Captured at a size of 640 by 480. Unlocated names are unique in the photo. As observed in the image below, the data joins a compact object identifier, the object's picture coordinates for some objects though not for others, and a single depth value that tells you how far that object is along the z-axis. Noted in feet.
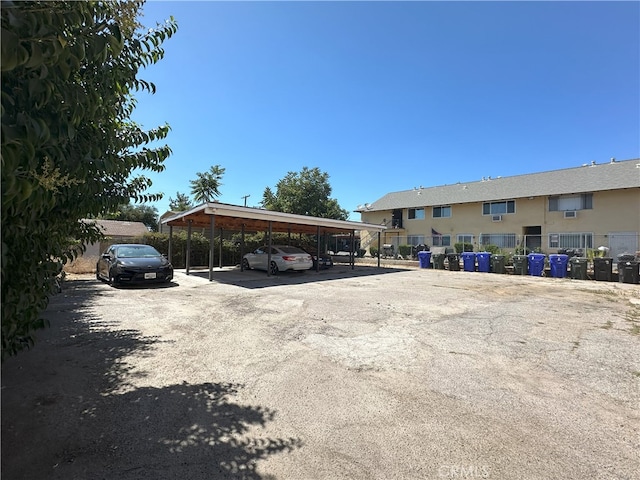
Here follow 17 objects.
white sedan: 51.85
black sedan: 35.06
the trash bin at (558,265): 55.52
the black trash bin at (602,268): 51.19
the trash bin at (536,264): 58.18
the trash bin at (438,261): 71.51
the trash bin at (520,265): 60.18
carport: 40.09
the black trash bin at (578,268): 53.57
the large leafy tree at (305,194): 120.37
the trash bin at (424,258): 74.02
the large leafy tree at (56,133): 4.69
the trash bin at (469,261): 66.85
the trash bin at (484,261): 64.90
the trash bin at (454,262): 68.33
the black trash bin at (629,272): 48.37
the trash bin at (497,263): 62.95
